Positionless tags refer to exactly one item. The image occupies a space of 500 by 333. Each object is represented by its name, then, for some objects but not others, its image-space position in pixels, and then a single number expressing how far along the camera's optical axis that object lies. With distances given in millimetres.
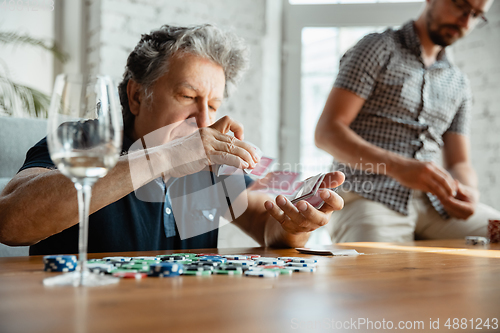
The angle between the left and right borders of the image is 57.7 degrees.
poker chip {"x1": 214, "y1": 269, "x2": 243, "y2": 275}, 637
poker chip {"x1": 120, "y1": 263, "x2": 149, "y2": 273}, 610
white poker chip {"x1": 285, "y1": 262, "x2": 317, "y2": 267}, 727
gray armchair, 1351
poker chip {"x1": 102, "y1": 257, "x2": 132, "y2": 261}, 740
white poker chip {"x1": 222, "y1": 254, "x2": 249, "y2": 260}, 805
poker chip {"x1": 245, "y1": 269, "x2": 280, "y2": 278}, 618
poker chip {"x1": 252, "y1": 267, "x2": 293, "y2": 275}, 651
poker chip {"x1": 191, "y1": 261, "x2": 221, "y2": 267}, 686
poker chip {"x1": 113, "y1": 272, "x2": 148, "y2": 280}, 575
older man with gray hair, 905
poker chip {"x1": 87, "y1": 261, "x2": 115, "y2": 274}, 607
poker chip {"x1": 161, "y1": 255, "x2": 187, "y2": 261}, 763
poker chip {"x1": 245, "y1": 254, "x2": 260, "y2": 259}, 838
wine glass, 504
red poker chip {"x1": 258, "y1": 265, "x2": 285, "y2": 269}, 703
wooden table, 374
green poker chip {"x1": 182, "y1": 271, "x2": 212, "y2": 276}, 620
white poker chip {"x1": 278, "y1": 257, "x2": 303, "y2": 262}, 805
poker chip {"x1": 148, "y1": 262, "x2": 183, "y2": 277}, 593
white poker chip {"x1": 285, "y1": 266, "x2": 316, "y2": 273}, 681
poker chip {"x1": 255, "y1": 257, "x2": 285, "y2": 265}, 738
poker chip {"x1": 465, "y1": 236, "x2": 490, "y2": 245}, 1363
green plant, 2391
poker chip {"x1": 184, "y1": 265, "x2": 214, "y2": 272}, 635
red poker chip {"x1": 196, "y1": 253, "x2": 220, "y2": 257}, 842
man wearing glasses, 1883
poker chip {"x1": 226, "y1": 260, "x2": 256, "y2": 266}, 712
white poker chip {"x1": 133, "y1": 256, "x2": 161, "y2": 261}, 772
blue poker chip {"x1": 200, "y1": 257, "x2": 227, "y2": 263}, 737
